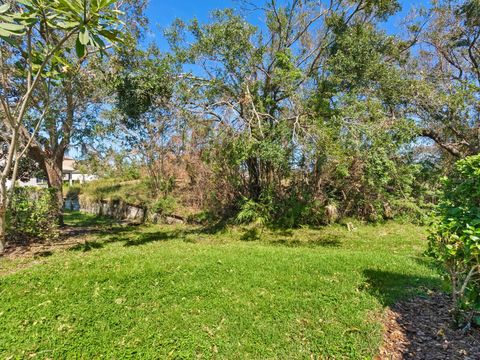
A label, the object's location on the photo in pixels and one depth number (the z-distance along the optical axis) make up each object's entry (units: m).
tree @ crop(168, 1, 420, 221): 6.49
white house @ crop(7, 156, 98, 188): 36.85
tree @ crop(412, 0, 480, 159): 8.29
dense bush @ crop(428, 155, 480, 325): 2.46
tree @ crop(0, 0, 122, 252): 2.43
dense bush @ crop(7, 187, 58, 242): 6.28
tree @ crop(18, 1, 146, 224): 7.13
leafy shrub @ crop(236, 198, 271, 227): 8.59
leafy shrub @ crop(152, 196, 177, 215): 10.41
